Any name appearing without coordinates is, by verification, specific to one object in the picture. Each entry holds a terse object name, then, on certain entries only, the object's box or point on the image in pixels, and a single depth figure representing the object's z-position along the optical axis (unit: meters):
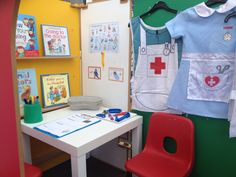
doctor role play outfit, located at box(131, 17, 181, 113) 1.49
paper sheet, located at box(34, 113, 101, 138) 1.36
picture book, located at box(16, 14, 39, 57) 1.58
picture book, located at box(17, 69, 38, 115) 1.63
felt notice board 1.37
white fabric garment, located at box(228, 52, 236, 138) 1.20
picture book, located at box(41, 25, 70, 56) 1.76
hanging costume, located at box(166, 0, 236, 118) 1.25
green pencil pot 1.49
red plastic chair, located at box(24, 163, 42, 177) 1.30
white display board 1.74
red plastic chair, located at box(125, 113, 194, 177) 1.36
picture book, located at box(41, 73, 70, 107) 1.81
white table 1.21
